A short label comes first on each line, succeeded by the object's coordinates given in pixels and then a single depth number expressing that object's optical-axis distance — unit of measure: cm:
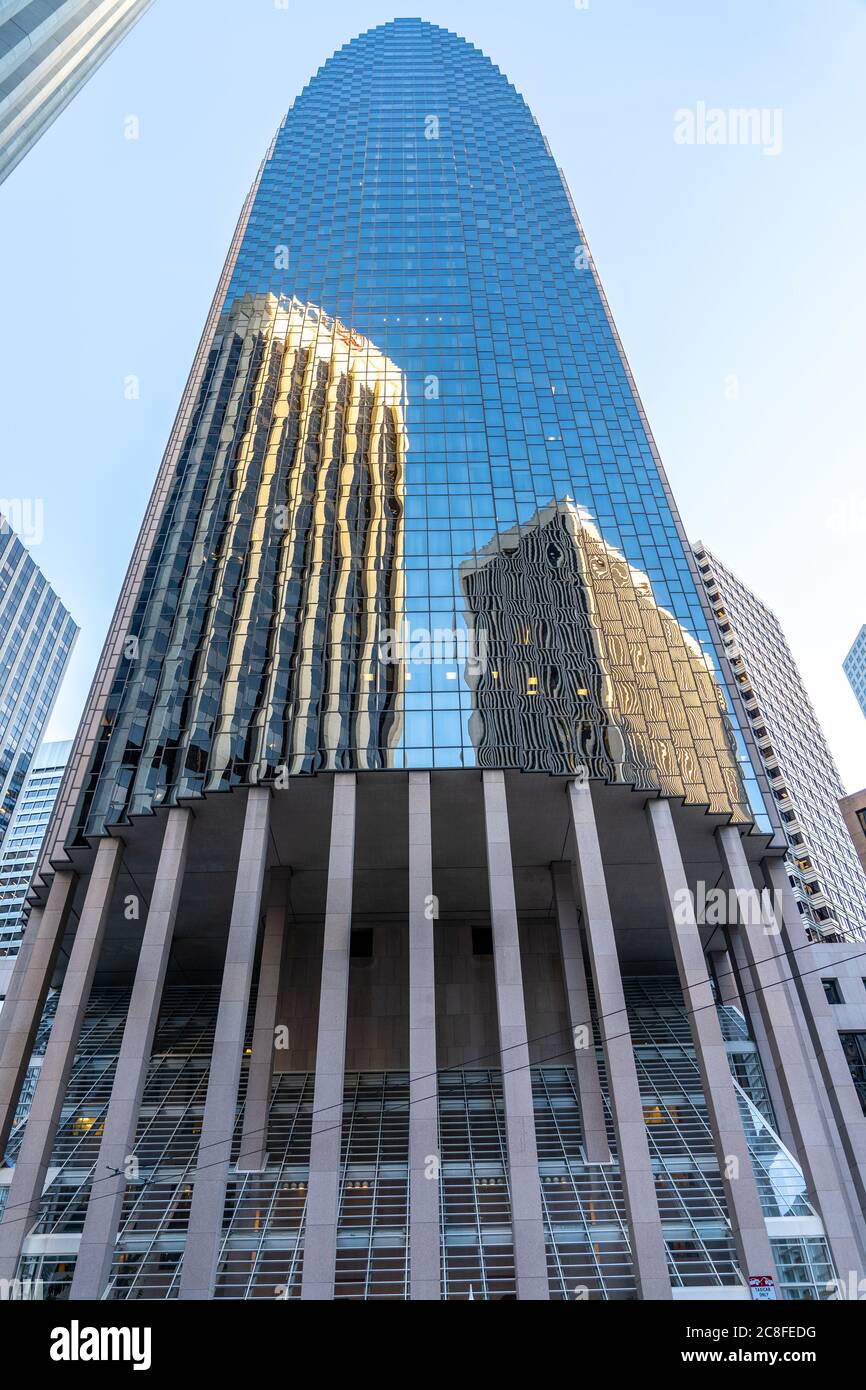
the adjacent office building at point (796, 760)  8925
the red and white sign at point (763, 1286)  2820
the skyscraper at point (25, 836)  13862
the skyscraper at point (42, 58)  2759
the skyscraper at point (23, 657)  12812
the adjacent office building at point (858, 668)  15112
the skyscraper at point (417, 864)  3164
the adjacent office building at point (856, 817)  6738
